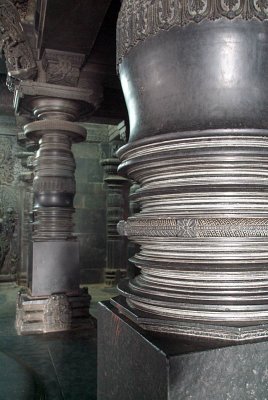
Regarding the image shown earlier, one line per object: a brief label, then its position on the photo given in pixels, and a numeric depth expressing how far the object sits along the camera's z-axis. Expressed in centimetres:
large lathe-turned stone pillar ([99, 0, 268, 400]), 101
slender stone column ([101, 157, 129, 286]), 928
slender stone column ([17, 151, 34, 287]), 930
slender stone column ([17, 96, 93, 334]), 471
